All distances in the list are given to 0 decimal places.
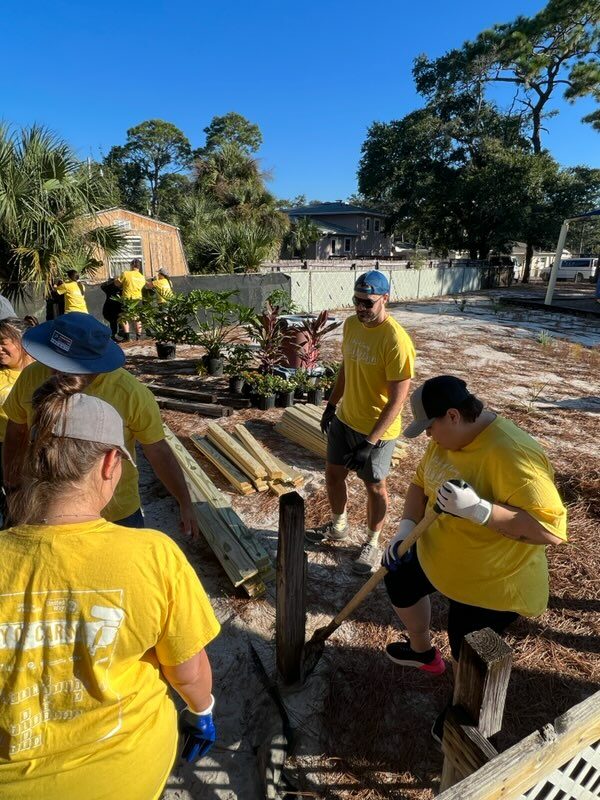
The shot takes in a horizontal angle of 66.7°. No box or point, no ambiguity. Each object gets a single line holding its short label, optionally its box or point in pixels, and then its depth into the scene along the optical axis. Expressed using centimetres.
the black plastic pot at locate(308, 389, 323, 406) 672
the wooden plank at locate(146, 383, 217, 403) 677
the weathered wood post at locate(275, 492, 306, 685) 216
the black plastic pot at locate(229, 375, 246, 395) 707
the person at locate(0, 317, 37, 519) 267
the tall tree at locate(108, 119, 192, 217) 5078
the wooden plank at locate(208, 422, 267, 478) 454
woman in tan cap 100
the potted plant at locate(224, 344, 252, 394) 709
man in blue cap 302
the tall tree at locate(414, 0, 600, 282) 2838
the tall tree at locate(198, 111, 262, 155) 4597
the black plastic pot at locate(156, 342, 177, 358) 929
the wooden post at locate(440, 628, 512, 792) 130
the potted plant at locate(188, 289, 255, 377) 774
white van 3507
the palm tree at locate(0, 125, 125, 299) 714
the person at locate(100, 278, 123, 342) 1063
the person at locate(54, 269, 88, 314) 834
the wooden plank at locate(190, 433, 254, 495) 446
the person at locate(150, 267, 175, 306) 905
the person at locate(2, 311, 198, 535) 199
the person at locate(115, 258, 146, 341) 990
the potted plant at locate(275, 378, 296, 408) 669
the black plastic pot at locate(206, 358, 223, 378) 815
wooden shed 1477
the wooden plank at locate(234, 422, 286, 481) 457
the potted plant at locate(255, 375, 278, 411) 654
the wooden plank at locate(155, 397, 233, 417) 635
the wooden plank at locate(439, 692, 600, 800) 110
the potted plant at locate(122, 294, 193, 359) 880
